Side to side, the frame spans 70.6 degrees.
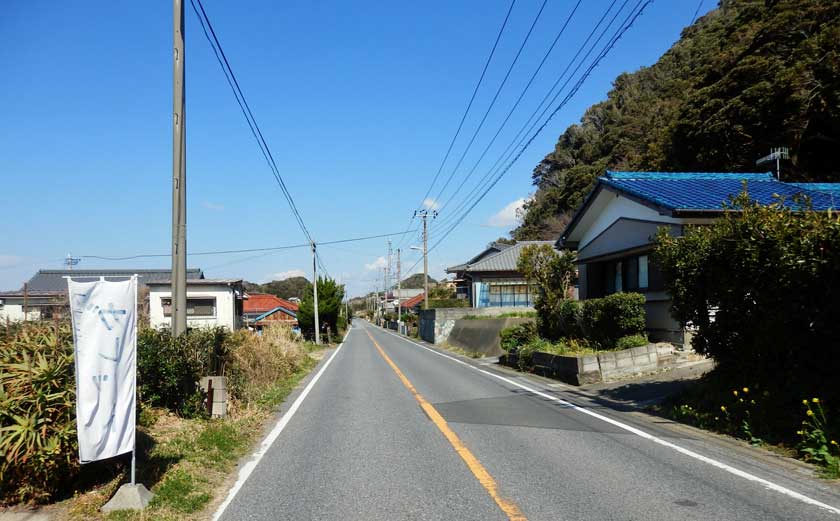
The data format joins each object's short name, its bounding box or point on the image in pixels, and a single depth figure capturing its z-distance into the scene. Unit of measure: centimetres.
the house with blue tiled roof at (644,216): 1512
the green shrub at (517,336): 2166
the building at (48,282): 3076
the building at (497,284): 4594
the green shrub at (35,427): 516
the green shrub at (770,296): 725
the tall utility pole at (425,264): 4828
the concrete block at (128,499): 515
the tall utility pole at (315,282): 4153
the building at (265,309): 5797
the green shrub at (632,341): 1476
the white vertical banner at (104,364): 490
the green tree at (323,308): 4944
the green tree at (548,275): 2059
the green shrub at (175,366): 829
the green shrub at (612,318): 1513
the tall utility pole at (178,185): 945
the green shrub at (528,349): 1855
